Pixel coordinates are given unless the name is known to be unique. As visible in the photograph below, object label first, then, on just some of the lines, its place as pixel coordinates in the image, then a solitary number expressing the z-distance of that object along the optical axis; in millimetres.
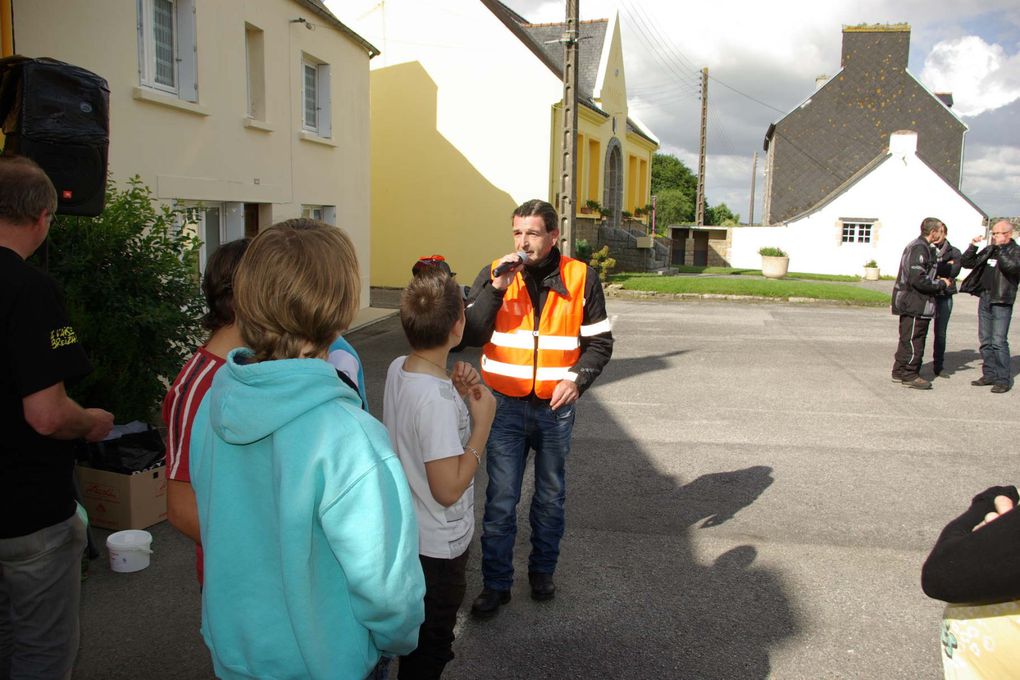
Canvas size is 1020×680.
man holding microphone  3828
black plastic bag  4793
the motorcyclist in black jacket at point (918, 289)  9156
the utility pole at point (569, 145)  13977
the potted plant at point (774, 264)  32562
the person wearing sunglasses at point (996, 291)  9234
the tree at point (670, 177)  78312
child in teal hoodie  1594
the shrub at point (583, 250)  23489
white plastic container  4262
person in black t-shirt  2295
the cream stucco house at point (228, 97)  8406
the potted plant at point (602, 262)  24125
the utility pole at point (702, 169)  37500
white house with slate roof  34219
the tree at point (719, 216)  64125
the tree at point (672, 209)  63406
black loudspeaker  3631
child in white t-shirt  2721
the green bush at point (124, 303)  5258
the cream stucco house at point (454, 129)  21875
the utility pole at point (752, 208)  54934
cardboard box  4699
